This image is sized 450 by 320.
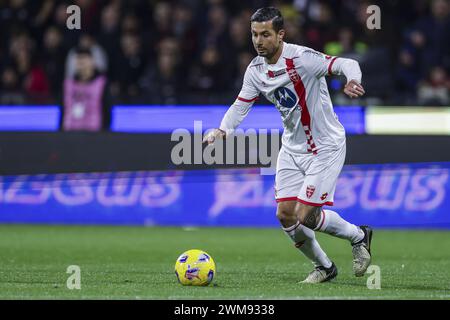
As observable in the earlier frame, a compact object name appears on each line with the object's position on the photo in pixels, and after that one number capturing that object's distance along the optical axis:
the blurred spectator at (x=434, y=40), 15.65
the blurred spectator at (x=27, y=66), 15.96
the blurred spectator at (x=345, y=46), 14.86
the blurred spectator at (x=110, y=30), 16.08
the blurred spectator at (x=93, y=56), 15.40
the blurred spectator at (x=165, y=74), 15.46
